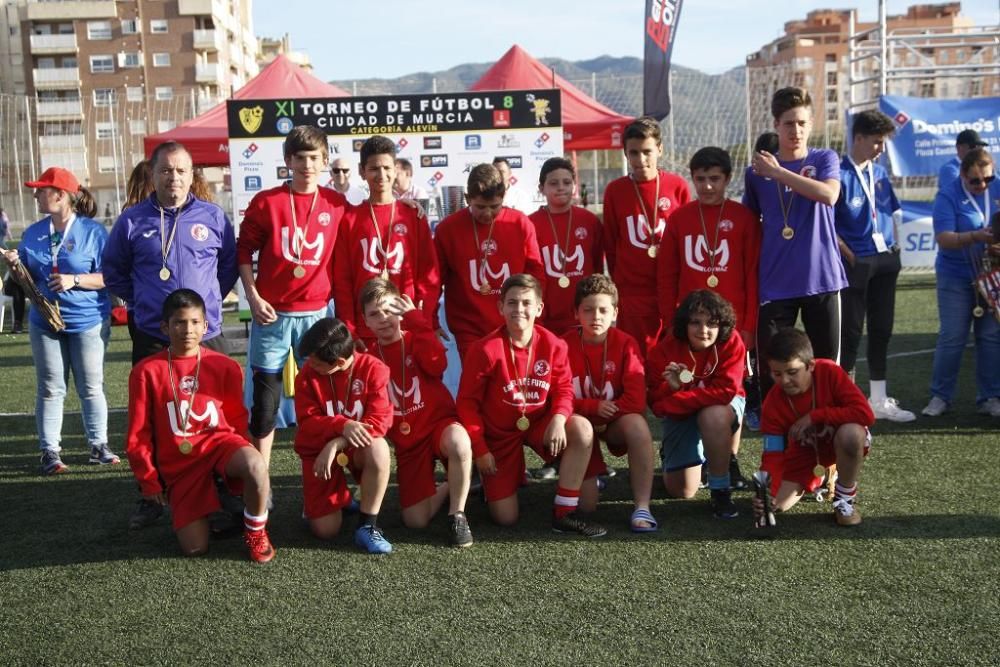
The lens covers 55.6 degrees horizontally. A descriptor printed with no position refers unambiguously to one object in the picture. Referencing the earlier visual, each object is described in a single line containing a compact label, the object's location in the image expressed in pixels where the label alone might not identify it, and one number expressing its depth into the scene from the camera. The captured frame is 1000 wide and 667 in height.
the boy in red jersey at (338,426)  4.22
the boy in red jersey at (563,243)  5.27
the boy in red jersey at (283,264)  4.82
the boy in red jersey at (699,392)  4.52
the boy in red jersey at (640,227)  5.23
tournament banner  9.47
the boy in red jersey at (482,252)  5.01
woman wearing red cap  5.67
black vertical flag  11.64
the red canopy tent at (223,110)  11.89
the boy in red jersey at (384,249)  4.92
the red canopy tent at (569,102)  12.70
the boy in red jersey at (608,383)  4.47
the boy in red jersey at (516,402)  4.41
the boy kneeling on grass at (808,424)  4.29
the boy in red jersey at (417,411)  4.37
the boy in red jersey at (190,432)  4.12
